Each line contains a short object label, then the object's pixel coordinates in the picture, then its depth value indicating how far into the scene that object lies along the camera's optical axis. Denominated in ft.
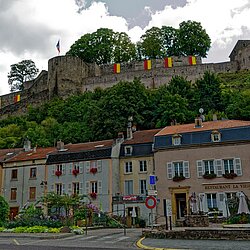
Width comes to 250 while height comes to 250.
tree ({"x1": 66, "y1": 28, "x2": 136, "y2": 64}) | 277.03
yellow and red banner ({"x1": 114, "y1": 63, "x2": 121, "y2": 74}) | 249.79
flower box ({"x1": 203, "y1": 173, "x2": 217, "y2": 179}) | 91.86
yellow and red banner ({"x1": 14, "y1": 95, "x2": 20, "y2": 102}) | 265.91
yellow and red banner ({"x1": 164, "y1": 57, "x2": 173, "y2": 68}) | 244.96
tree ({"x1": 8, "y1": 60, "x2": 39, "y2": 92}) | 318.04
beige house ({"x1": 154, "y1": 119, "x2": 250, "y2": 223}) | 89.61
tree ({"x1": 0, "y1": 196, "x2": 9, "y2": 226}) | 77.36
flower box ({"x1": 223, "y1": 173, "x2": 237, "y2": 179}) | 89.40
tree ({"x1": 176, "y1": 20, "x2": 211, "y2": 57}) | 268.41
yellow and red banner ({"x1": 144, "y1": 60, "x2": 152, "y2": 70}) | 248.89
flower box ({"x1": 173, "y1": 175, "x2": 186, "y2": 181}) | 95.23
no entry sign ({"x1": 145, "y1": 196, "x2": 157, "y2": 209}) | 51.40
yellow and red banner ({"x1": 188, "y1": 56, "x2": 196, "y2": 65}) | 248.11
